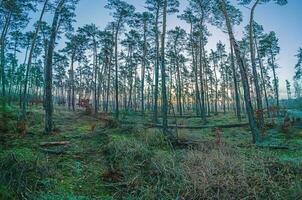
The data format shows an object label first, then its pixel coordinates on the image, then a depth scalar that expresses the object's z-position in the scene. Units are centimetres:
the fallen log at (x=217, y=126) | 1503
